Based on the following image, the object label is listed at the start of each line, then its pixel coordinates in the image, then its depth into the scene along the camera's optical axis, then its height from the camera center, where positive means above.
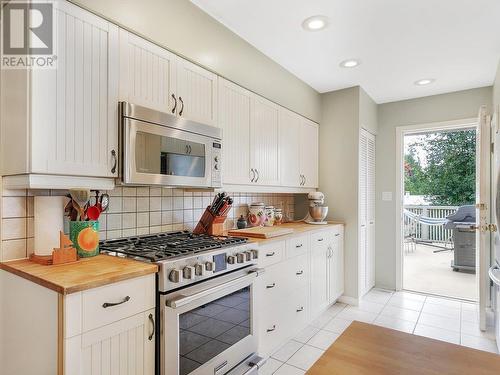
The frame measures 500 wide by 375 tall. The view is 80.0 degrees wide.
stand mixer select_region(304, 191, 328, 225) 3.40 -0.23
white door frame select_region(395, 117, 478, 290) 4.02 -0.08
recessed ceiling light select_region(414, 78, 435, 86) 3.33 +1.22
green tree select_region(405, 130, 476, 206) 7.25 +0.48
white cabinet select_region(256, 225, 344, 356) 2.27 -0.85
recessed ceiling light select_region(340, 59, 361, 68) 2.89 +1.24
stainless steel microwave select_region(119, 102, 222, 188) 1.64 +0.24
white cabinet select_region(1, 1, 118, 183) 1.31 +0.39
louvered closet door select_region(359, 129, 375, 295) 3.66 -0.27
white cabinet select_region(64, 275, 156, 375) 1.11 -0.59
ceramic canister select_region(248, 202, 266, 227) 2.96 -0.26
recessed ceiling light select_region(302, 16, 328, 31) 2.18 +1.25
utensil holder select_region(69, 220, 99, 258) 1.52 -0.25
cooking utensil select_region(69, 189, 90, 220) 1.51 -0.05
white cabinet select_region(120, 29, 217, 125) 1.68 +0.68
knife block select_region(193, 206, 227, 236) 2.27 -0.28
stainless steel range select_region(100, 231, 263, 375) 1.44 -0.61
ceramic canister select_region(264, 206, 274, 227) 3.12 -0.28
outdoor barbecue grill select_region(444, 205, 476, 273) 4.86 -0.86
